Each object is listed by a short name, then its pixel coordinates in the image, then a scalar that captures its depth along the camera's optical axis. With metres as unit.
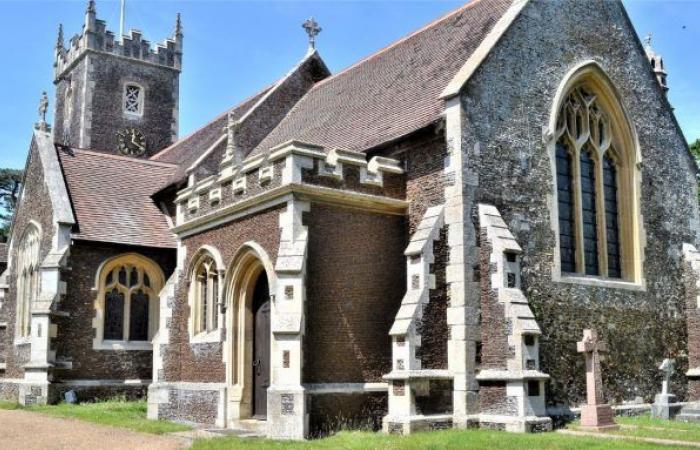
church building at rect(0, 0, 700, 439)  14.27
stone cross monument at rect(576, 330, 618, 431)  14.11
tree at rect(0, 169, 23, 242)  68.31
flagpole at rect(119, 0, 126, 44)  36.65
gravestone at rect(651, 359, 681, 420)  16.45
